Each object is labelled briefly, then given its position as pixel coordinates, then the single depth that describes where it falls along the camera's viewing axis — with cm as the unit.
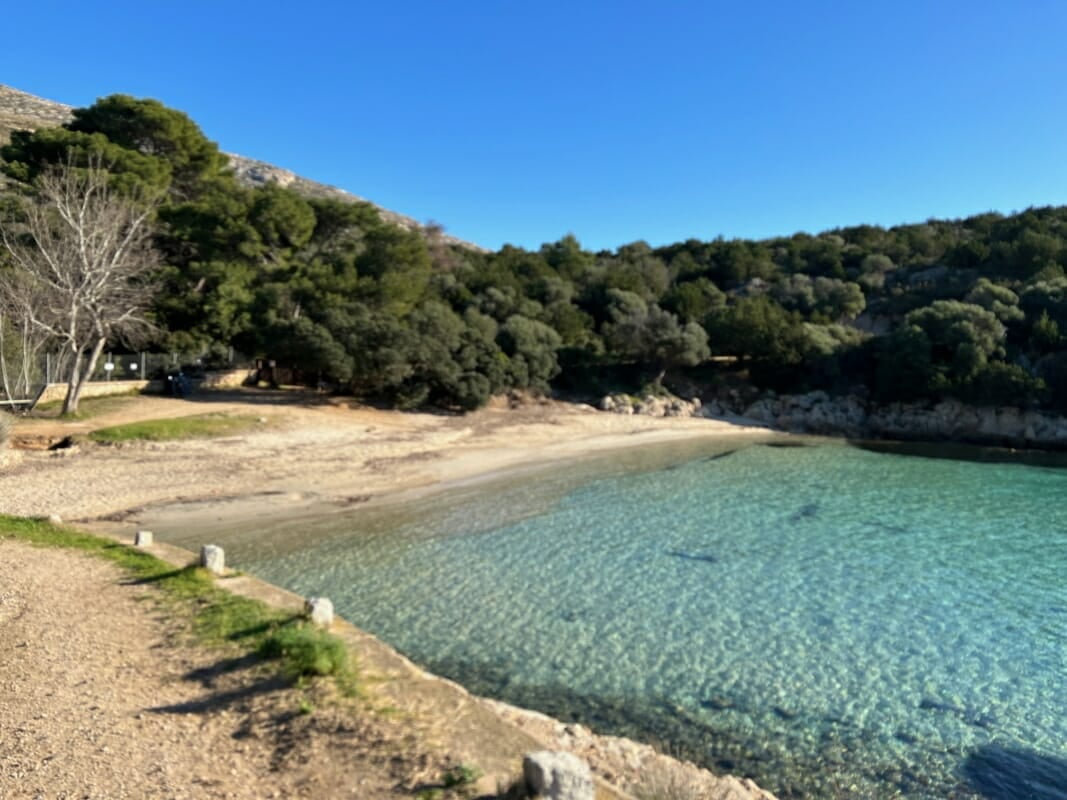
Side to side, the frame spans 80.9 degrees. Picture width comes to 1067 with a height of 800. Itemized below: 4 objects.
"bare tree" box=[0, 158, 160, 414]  2192
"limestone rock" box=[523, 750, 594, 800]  362
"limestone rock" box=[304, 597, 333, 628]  693
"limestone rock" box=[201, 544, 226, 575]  874
